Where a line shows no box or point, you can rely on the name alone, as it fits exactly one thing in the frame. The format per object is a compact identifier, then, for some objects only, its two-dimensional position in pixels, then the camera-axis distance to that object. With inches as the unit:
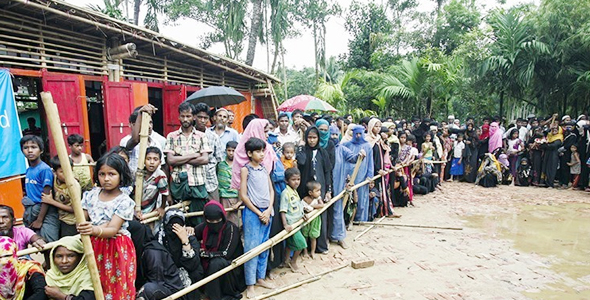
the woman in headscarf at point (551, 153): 358.3
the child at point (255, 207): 141.3
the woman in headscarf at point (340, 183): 195.3
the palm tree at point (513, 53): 410.0
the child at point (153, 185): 130.3
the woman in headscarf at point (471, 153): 400.8
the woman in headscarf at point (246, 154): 146.1
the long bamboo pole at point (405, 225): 221.5
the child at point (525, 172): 387.9
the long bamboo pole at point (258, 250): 112.0
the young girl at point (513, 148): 388.5
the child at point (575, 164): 347.9
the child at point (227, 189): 169.3
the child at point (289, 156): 172.6
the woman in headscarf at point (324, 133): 185.7
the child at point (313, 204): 173.5
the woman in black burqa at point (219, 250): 134.0
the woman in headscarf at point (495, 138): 392.2
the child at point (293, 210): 157.6
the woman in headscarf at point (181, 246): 126.5
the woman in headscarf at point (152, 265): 116.1
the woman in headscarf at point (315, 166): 178.9
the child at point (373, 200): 244.1
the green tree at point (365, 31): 735.7
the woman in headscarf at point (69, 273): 96.9
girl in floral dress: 95.3
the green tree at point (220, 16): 688.4
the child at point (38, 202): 133.7
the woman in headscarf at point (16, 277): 97.2
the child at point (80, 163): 146.3
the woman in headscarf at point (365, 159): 219.6
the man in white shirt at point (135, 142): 138.4
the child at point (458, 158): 395.9
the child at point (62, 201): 135.2
